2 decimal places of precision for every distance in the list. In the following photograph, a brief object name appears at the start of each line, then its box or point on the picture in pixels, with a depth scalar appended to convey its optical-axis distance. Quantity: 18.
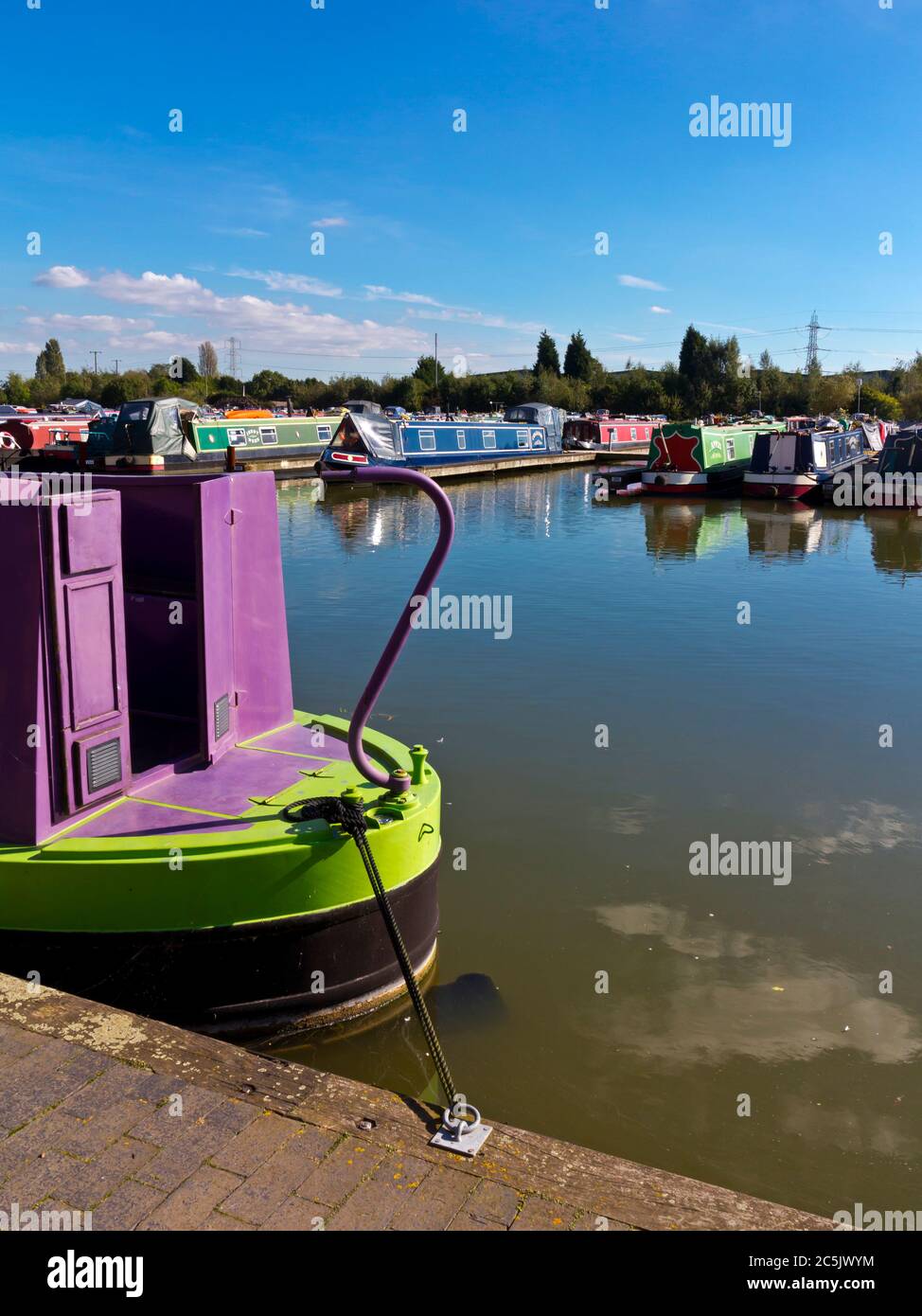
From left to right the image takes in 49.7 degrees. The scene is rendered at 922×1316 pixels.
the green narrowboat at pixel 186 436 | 30.12
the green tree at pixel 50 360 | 128.88
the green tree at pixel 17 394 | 88.38
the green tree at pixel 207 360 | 124.21
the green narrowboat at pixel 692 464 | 34.84
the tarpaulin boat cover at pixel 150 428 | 30.06
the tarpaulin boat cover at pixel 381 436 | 33.25
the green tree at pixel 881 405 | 77.50
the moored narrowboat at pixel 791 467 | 32.88
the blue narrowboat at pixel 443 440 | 33.03
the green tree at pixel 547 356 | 88.69
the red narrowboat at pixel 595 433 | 52.31
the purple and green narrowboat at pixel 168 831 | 4.72
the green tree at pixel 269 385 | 93.69
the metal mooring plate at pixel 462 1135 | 3.47
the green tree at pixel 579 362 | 87.38
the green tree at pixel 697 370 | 80.75
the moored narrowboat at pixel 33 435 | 32.53
